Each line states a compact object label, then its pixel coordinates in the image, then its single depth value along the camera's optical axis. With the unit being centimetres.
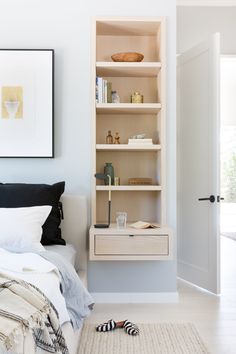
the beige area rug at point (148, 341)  260
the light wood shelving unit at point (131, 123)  379
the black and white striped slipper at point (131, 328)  284
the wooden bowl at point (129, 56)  363
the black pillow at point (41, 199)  318
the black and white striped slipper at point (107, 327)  292
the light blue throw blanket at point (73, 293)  237
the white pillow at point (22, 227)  282
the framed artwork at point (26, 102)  364
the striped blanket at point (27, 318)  137
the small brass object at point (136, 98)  372
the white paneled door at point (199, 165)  392
